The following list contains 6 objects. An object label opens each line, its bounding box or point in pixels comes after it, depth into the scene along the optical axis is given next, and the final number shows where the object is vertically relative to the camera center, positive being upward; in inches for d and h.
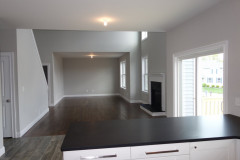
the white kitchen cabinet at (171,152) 56.5 -25.7
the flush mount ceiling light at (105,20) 126.5 +41.0
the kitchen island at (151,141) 57.2 -21.9
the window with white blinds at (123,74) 404.2 +3.6
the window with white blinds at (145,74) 309.6 +2.4
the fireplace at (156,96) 226.4 -29.8
